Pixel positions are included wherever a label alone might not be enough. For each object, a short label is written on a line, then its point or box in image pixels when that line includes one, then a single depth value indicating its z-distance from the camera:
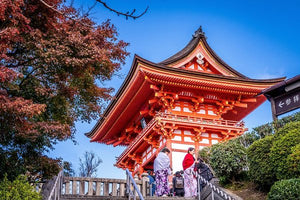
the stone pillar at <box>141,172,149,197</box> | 12.18
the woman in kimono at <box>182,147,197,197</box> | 12.39
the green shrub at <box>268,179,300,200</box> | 8.92
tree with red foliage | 9.15
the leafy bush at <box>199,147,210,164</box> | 15.74
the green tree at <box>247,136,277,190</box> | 10.89
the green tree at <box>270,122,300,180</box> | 10.09
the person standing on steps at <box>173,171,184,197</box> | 13.60
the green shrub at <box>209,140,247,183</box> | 12.87
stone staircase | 10.34
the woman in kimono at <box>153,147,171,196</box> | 12.30
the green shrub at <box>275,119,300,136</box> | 10.73
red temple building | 20.11
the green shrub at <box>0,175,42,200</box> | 8.76
